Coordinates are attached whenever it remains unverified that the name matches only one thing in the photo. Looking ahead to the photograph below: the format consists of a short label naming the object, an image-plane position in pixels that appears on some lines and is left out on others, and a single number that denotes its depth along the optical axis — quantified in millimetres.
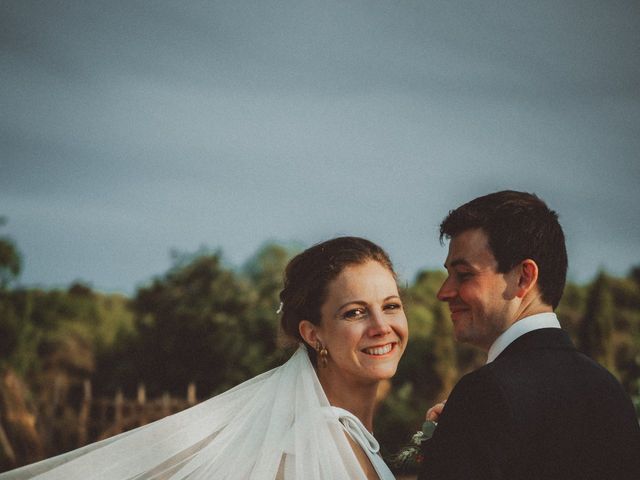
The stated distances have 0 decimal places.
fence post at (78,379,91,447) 12539
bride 2732
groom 2004
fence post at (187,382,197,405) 11812
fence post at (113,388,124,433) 12090
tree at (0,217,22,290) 16031
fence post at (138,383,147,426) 12125
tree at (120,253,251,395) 15258
